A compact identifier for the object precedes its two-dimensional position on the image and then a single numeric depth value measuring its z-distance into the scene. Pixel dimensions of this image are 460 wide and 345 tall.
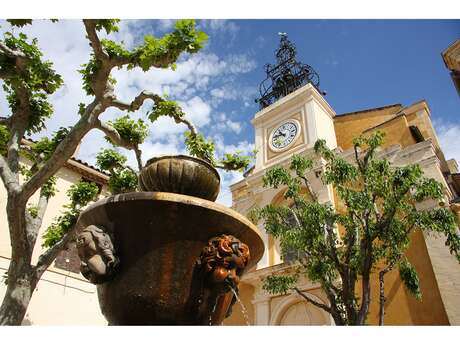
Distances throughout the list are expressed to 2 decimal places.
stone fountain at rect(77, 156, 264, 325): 2.84
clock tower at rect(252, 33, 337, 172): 15.40
